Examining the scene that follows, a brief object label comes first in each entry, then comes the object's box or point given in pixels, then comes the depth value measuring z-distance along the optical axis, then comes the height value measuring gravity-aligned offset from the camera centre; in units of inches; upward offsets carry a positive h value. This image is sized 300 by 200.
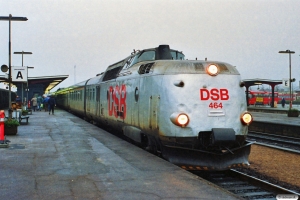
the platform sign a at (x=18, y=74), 584.2 +46.3
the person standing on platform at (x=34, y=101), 1381.6 +3.0
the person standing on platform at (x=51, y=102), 1208.3 +0.6
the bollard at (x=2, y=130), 443.3 -34.6
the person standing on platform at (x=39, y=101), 1456.7 +5.1
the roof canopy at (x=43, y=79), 1333.7 +88.8
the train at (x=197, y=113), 319.6 -11.1
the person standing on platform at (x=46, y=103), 1415.4 -3.1
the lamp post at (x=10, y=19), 597.6 +153.1
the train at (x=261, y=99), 2532.0 +15.2
